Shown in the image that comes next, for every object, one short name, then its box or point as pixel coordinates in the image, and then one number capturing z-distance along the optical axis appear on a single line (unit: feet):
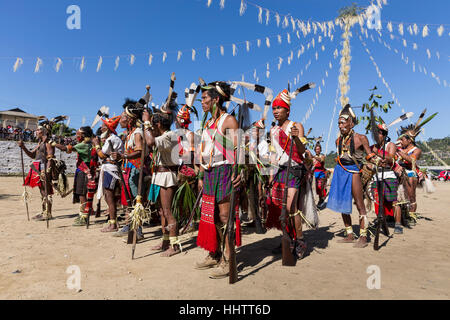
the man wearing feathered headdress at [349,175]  16.10
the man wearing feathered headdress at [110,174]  17.72
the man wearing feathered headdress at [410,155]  22.41
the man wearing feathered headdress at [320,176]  32.99
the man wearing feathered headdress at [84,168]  20.43
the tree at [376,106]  21.52
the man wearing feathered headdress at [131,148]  15.03
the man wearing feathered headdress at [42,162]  21.20
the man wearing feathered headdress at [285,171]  13.44
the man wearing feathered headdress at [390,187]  19.12
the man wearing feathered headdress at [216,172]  11.07
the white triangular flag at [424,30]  26.94
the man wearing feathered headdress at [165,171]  13.51
